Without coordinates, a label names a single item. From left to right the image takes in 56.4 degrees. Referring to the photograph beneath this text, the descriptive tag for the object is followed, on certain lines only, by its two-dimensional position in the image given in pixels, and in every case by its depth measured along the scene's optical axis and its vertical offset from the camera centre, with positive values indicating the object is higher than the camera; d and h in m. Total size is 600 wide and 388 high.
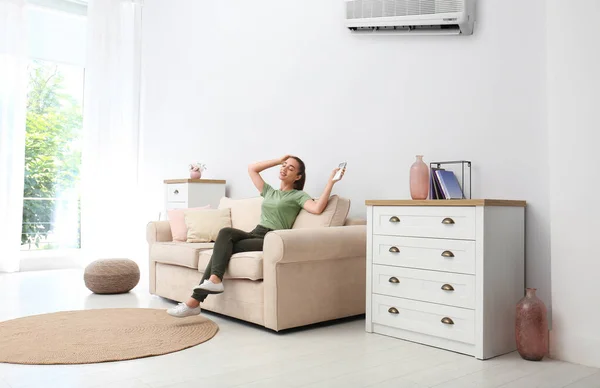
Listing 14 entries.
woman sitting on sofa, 3.51 -0.14
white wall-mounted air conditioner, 3.48 +1.23
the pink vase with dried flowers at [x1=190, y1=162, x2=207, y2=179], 5.57 +0.27
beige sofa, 3.32 -0.48
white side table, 5.40 +0.05
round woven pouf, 4.75 -0.68
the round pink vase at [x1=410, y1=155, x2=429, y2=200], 3.42 +0.12
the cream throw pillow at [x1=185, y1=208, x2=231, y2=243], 4.47 -0.21
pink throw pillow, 4.56 -0.22
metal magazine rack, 3.51 +0.21
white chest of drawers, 2.90 -0.40
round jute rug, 2.82 -0.80
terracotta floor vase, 2.84 -0.66
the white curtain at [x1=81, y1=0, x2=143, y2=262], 6.75 +0.81
